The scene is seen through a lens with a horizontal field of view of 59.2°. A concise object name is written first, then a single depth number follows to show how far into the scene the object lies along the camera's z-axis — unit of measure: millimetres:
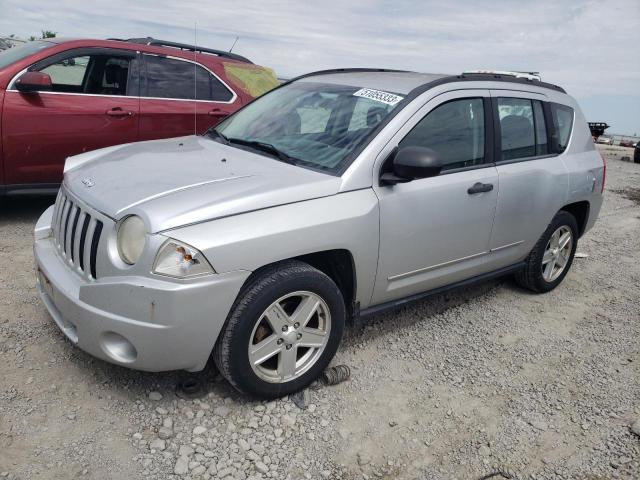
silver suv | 2473
